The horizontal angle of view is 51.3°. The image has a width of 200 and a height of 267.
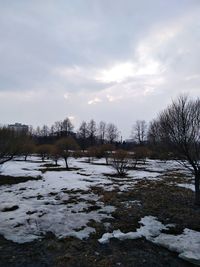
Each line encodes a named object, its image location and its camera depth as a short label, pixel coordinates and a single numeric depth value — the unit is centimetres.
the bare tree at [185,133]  857
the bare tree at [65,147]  2476
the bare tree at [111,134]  7128
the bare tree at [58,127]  7166
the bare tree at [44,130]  8449
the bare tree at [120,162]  1902
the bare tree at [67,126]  7098
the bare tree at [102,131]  7455
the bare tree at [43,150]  3186
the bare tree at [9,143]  1402
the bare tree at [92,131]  6846
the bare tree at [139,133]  6905
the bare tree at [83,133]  6321
